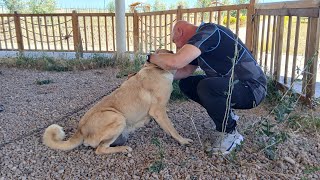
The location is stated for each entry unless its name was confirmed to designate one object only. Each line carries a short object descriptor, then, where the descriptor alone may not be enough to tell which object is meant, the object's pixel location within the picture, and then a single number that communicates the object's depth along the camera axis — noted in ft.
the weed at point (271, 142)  6.71
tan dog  7.40
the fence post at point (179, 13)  19.64
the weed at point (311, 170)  5.63
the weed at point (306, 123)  8.56
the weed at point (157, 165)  6.38
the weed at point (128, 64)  15.67
